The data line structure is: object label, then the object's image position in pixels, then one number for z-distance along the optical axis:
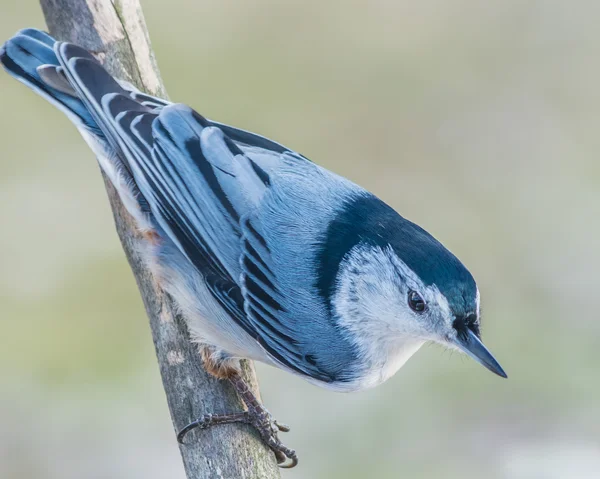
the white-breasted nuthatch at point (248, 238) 5.34
